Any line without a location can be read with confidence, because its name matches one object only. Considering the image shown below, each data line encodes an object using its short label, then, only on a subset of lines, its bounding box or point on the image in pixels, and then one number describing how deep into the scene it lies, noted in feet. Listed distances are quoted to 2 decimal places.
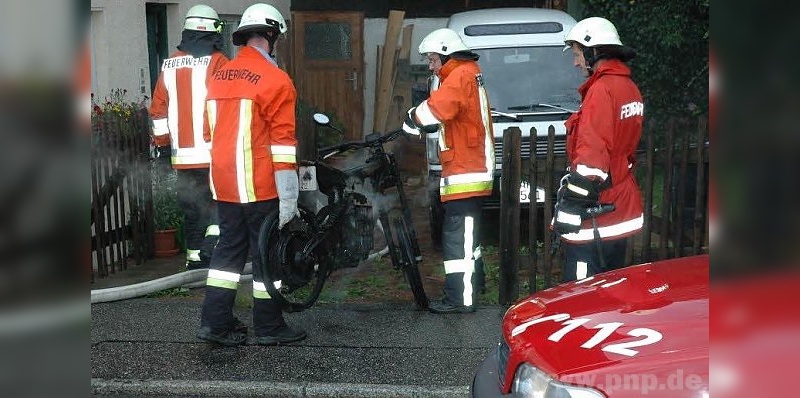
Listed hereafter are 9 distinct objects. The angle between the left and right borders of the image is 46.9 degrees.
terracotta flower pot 28.37
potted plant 28.22
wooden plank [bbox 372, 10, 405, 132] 48.39
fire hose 23.02
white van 30.89
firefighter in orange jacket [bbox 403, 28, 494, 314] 21.07
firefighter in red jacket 17.06
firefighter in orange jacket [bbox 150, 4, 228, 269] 24.27
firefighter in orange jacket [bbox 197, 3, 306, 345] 18.52
